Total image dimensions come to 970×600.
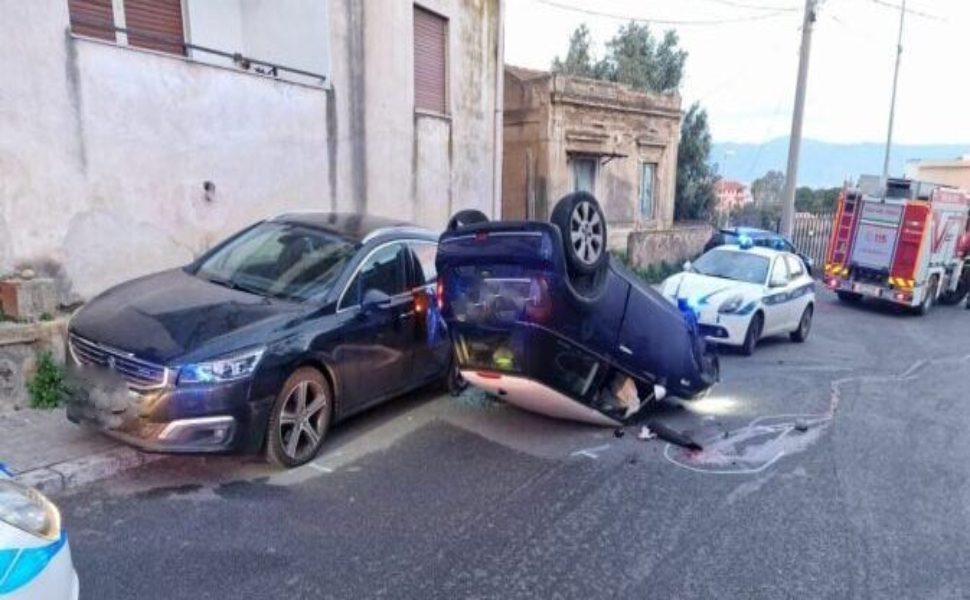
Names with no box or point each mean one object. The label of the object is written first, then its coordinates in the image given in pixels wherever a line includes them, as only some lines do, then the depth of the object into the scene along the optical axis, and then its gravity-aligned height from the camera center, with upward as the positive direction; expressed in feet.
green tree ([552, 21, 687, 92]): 87.20 +15.09
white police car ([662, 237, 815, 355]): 33.65 -5.77
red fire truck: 51.03 -4.50
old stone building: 54.75 +2.76
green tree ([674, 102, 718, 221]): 86.99 +1.69
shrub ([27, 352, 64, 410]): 18.58 -5.80
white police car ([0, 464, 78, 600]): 6.89 -3.99
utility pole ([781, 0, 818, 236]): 55.06 +6.75
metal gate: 79.05 -6.12
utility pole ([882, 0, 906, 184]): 106.01 +11.49
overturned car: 16.40 -3.37
